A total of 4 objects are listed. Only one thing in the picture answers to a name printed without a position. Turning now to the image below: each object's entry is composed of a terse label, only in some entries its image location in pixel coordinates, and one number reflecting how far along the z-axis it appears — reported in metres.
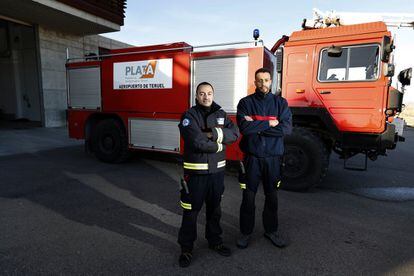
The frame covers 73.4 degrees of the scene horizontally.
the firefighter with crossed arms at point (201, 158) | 2.50
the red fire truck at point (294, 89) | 4.24
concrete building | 10.96
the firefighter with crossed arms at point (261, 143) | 2.82
